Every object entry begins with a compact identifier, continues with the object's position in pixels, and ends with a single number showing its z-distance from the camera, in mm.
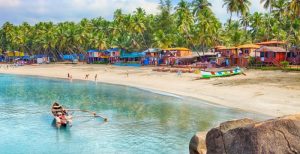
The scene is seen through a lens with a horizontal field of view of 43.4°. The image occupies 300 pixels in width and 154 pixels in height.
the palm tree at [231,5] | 79875
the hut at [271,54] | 64250
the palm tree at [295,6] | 57459
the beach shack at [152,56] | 93188
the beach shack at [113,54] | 109750
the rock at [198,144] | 9508
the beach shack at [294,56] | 64144
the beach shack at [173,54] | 87562
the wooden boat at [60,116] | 31000
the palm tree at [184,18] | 88162
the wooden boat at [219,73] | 56875
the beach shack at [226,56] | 74250
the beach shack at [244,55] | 71188
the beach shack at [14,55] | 148000
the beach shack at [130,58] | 99462
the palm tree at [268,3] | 80581
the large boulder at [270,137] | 6586
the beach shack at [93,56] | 113750
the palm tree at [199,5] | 90562
